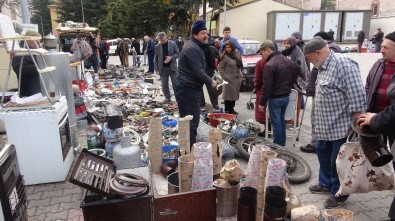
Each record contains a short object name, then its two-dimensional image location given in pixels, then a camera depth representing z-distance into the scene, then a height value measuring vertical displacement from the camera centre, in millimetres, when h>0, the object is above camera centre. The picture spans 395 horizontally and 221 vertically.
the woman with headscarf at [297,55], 5871 -291
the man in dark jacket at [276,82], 4730 -632
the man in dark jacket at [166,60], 8469 -486
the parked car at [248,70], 10188 -955
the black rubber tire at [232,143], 4961 -1687
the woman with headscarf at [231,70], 7000 -653
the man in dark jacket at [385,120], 2289 -621
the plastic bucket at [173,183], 3385 -1574
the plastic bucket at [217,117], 6273 -1545
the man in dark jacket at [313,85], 4932 -721
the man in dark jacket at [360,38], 23891 +65
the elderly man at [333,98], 3162 -605
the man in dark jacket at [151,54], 15328 -596
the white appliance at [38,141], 3932 -1235
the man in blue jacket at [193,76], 4477 -506
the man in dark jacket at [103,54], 17328 -636
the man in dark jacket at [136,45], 21117 -205
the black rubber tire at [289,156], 4192 -1706
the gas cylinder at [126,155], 4066 -1452
